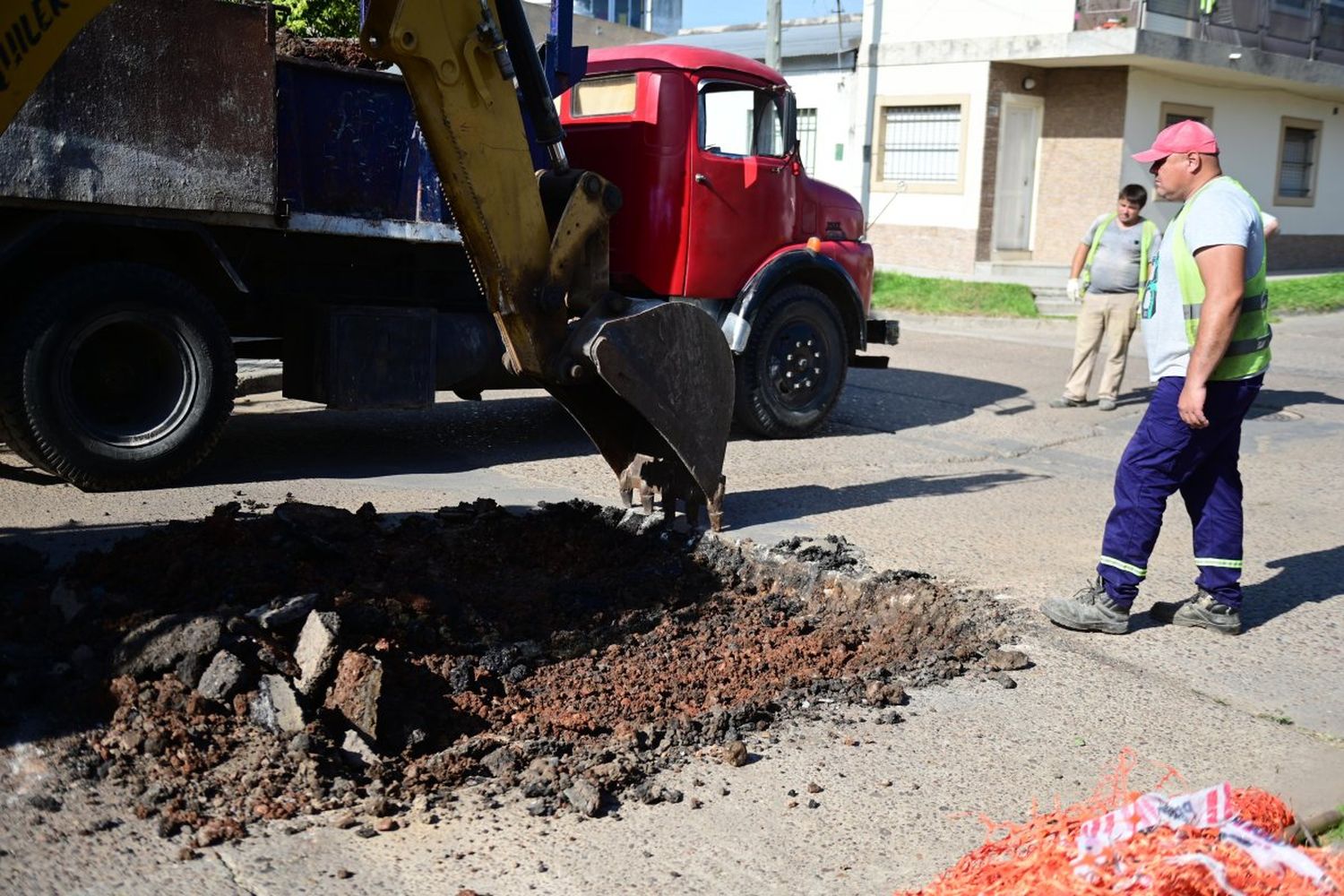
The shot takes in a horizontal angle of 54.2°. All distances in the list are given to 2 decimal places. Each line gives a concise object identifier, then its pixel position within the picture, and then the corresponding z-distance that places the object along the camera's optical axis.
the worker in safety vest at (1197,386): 5.00
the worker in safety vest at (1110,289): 11.22
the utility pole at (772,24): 18.77
